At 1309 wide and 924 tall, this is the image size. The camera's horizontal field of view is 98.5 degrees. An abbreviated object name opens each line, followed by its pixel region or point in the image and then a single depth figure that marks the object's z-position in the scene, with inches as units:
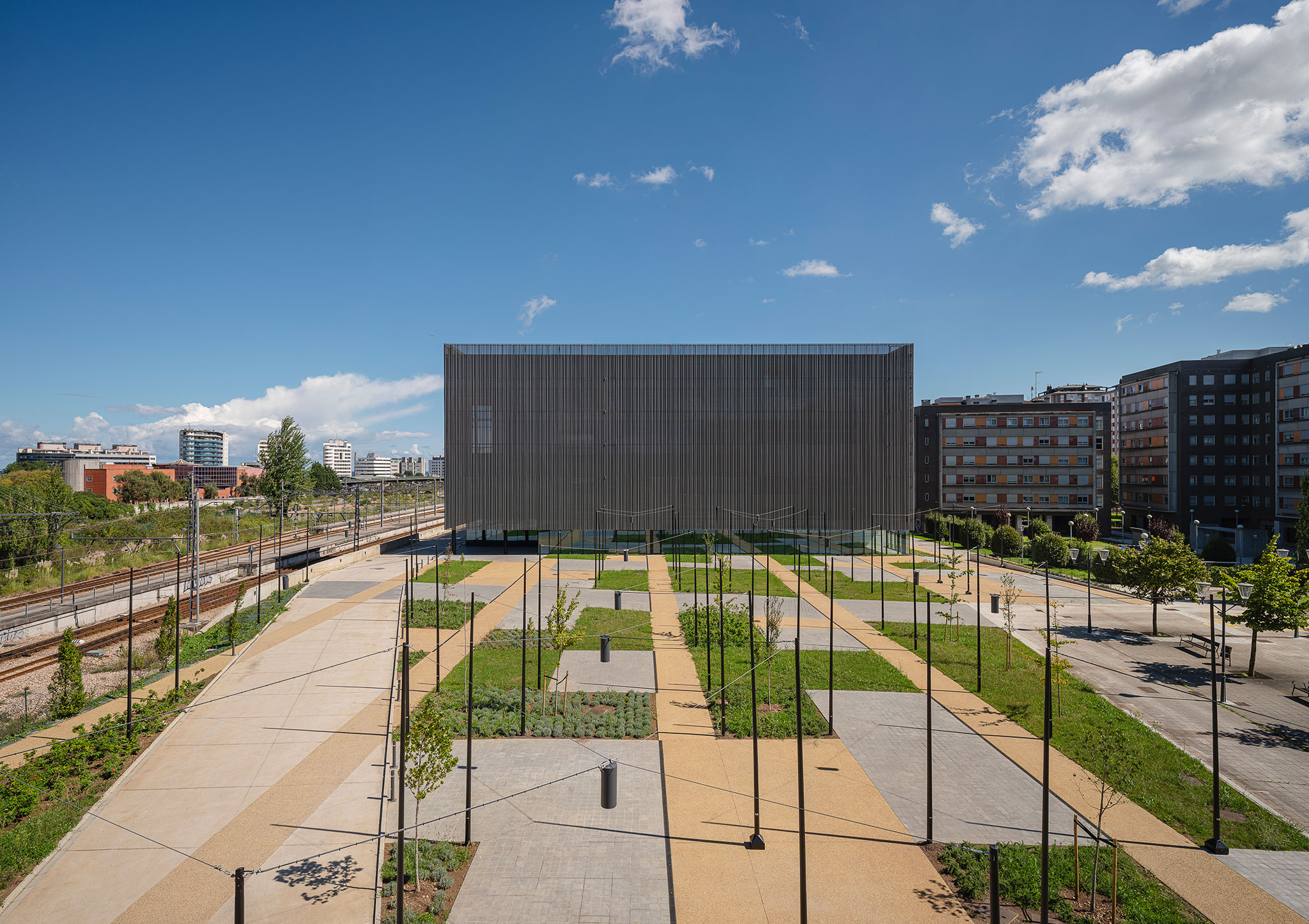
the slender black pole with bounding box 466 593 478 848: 417.7
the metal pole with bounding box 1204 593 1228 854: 407.5
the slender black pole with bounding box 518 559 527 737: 594.5
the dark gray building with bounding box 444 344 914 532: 1825.8
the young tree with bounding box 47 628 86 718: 652.1
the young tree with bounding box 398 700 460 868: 396.2
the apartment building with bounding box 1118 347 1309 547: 2170.3
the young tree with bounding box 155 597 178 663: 856.8
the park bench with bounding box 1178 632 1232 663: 916.9
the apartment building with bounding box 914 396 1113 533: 2474.2
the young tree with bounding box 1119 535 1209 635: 948.0
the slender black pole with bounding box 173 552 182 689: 663.9
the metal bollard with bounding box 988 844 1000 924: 305.0
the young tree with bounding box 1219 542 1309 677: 752.3
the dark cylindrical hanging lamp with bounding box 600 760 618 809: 388.5
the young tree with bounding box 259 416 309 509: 2709.2
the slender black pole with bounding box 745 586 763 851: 418.0
